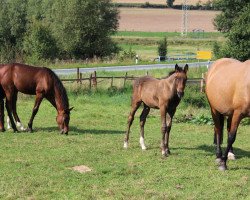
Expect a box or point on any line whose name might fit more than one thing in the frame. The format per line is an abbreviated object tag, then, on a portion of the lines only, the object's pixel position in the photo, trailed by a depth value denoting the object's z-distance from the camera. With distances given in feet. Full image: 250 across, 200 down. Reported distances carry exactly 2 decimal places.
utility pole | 310.08
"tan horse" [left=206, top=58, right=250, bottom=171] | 32.86
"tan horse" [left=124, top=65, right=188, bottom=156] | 37.17
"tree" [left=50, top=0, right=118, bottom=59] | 169.58
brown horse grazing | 50.72
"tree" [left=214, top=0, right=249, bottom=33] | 128.57
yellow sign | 149.38
